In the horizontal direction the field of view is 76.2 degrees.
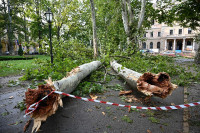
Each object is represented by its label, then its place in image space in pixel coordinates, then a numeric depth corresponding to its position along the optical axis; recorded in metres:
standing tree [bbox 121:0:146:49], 11.73
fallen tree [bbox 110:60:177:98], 2.66
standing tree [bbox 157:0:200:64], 11.48
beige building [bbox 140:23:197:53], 42.72
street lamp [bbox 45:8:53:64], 7.40
